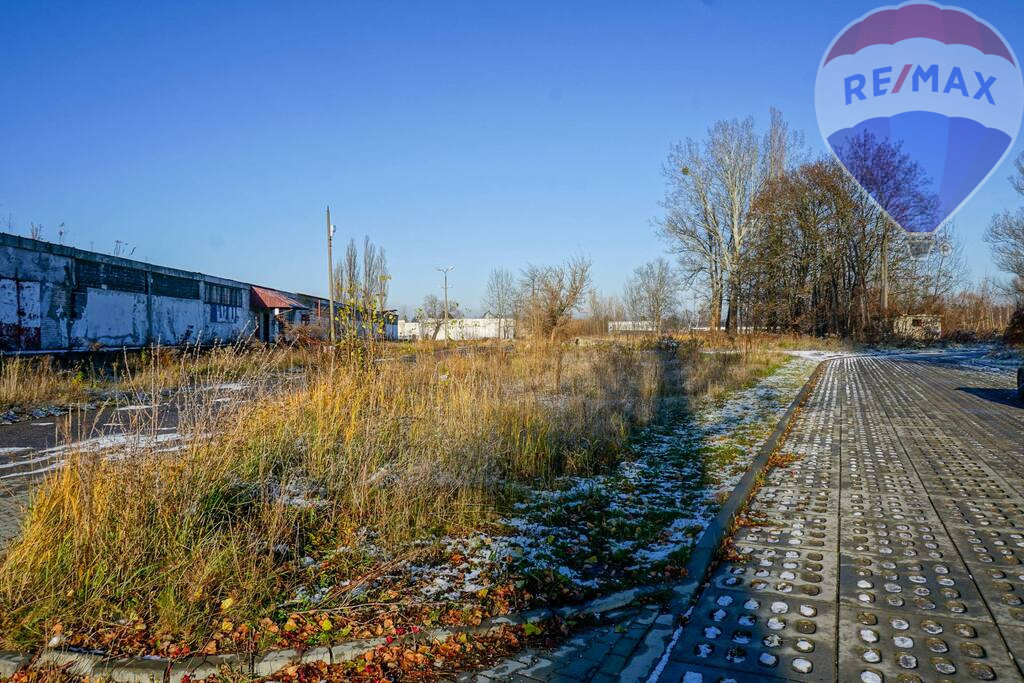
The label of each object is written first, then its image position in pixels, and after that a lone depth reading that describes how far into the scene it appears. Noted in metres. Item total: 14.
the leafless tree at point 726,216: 40.69
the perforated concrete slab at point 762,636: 2.79
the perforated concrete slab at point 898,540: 4.13
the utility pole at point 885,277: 38.11
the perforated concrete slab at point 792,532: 4.39
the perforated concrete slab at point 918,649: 2.68
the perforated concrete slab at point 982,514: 4.68
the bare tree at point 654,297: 52.84
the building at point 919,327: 37.97
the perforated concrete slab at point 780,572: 3.60
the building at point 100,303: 17.48
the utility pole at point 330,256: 21.84
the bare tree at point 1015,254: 35.06
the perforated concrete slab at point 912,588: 3.31
